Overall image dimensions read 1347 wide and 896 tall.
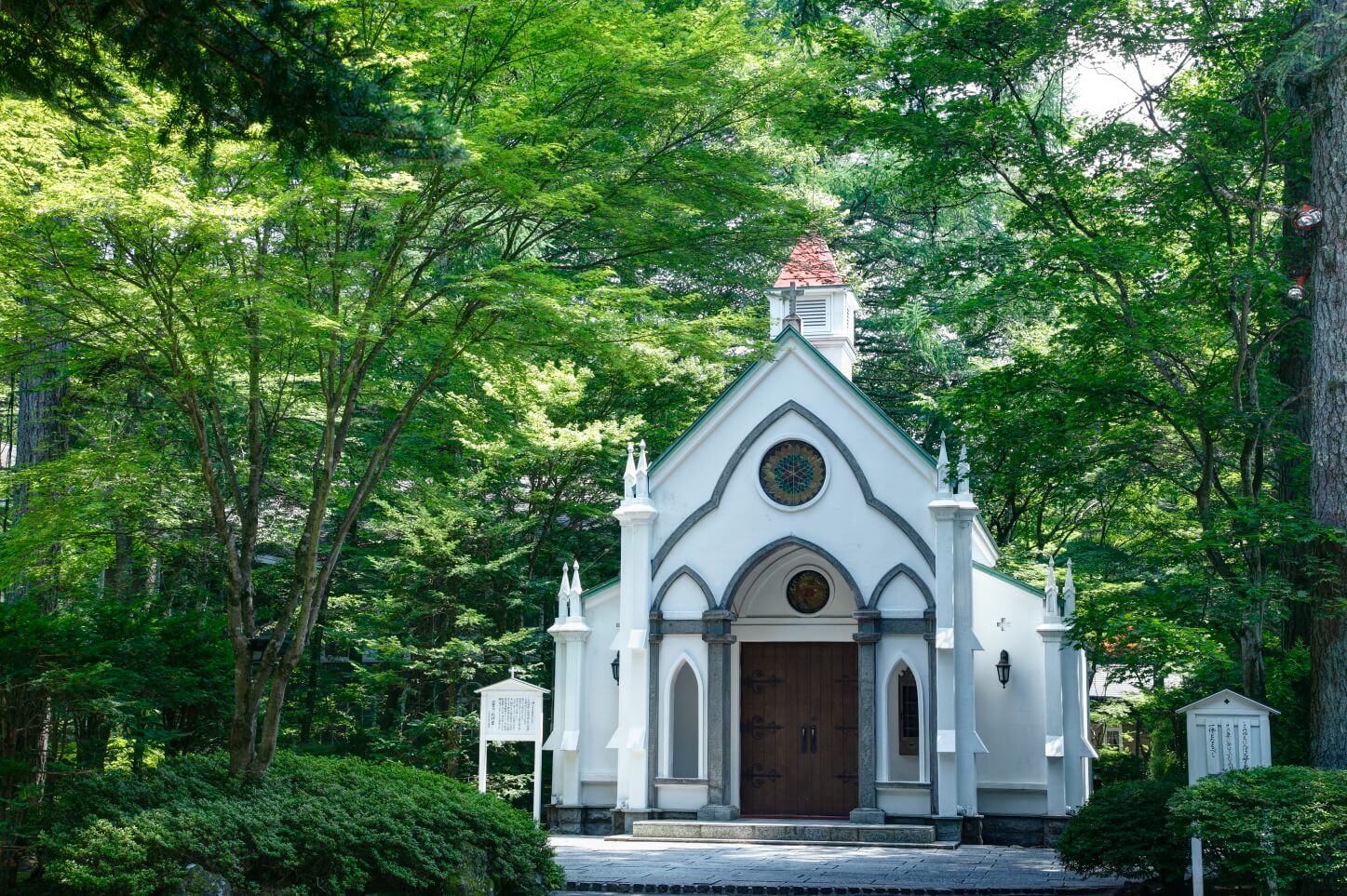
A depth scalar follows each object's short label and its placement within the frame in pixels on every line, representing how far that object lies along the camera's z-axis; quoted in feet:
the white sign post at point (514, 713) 60.39
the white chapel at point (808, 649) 61.31
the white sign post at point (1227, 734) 39.86
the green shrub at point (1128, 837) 39.19
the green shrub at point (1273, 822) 33.04
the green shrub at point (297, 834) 30.12
